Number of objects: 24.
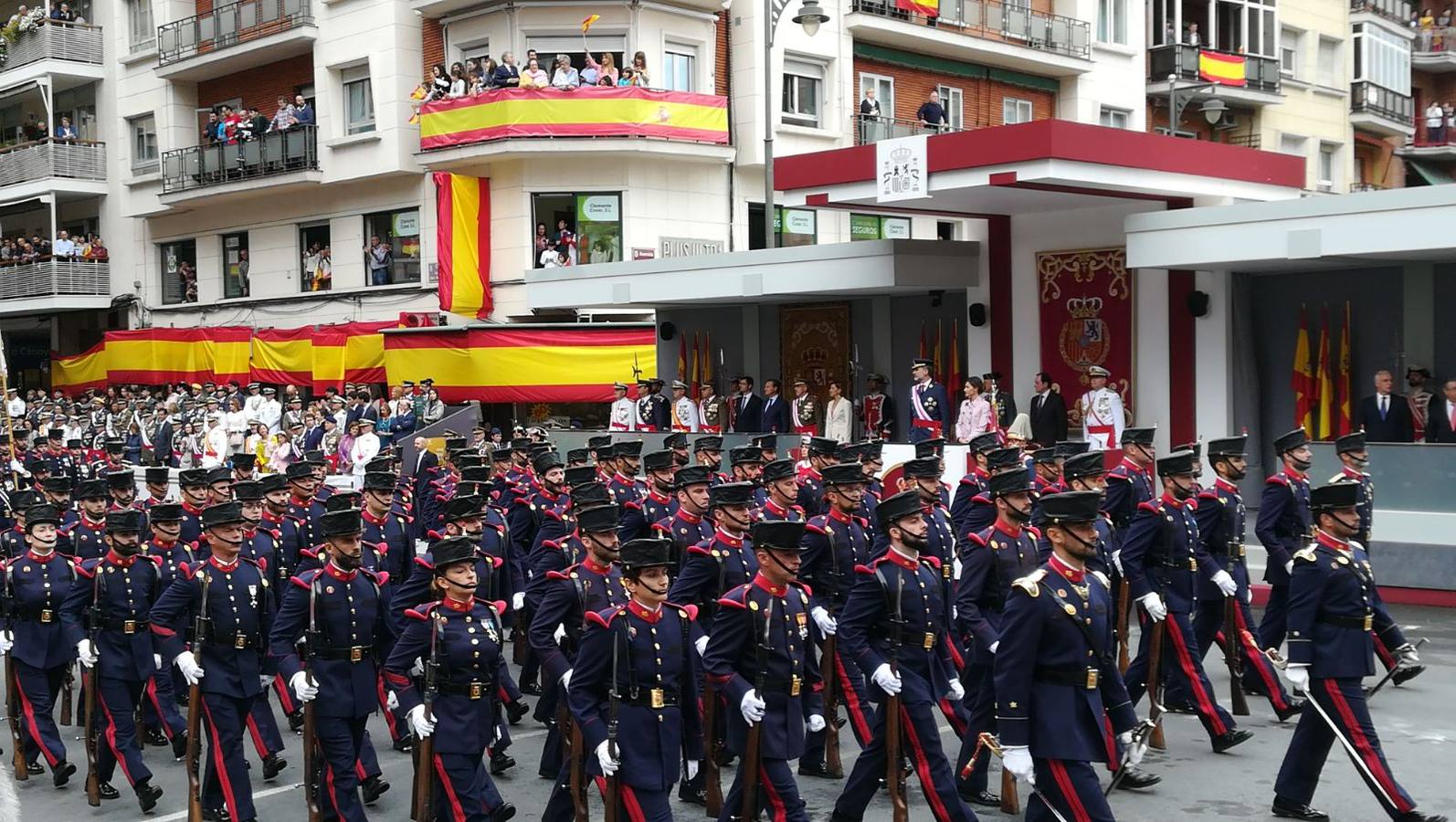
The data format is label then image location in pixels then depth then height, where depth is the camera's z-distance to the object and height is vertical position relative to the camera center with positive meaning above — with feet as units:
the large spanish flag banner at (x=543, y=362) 90.74 -0.22
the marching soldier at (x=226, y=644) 29.30 -5.82
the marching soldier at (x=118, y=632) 32.17 -6.02
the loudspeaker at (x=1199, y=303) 63.93 +1.83
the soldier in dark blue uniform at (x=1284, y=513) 38.14 -4.43
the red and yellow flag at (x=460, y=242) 99.30 +7.88
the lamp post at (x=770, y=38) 69.87 +15.32
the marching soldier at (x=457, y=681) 25.99 -5.73
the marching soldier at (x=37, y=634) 34.06 -6.24
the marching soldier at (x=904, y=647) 26.55 -5.58
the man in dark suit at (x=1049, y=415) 65.00 -2.90
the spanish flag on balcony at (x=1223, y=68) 126.31 +23.72
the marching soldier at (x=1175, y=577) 32.60 -5.35
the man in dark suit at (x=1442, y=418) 53.01 -2.80
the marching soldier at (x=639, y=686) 24.11 -5.50
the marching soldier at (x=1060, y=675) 22.82 -5.10
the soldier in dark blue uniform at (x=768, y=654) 25.31 -5.30
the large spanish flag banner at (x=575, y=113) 94.94 +15.67
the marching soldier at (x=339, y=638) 28.35 -5.41
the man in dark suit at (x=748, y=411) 75.25 -2.90
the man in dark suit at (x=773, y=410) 73.20 -2.79
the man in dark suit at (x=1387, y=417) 55.06 -2.81
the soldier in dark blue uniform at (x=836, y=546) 33.86 -4.45
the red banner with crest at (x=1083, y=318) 66.90 +1.36
